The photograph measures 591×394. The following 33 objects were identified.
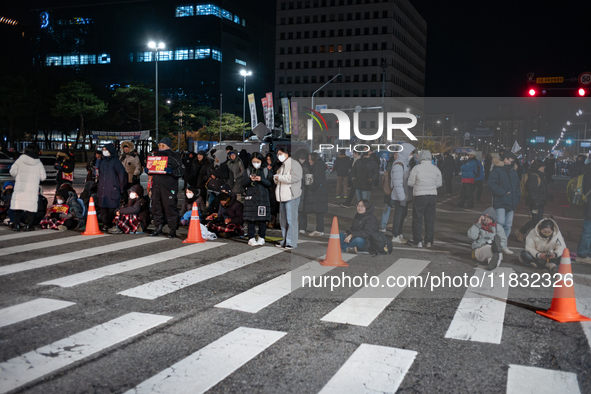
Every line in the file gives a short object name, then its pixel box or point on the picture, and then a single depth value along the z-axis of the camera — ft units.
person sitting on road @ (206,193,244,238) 35.55
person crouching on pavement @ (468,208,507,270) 26.61
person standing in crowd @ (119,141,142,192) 42.29
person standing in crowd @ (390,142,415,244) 35.96
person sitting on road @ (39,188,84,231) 37.70
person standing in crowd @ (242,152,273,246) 31.86
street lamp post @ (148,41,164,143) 139.64
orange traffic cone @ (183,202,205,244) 33.60
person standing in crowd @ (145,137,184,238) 34.12
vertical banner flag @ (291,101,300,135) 156.76
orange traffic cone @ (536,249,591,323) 18.38
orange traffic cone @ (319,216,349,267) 27.02
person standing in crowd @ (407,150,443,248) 32.83
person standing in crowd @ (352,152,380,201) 43.32
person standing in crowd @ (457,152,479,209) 57.41
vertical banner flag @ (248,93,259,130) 167.12
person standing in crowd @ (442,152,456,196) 67.07
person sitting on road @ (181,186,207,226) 38.58
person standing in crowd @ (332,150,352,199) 60.74
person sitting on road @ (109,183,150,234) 36.55
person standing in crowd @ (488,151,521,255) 32.22
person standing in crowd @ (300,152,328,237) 37.96
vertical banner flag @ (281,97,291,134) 168.80
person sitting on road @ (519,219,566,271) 25.79
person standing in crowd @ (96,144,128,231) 36.42
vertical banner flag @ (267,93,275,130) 151.38
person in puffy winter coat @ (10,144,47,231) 36.04
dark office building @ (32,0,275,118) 341.82
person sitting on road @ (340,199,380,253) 30.09
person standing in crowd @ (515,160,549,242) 35.60
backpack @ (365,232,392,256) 30.14
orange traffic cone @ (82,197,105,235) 35.70
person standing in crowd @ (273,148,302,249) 31.22
